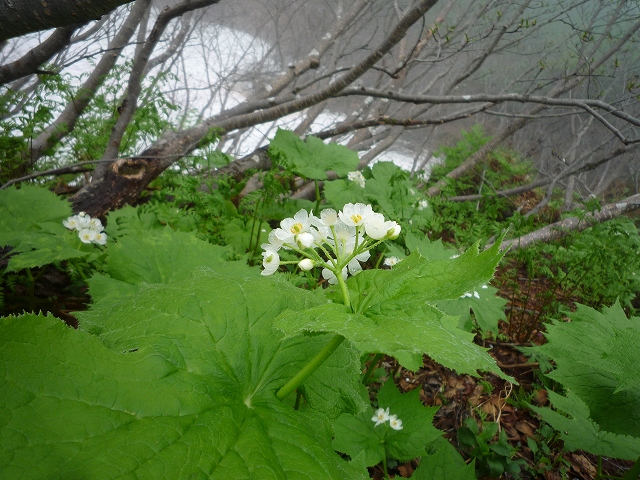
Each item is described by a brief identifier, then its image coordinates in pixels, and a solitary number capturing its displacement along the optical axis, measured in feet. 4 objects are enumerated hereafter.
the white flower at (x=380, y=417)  1.55
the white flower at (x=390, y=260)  2.09
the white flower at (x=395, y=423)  1.54
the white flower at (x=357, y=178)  2.73
